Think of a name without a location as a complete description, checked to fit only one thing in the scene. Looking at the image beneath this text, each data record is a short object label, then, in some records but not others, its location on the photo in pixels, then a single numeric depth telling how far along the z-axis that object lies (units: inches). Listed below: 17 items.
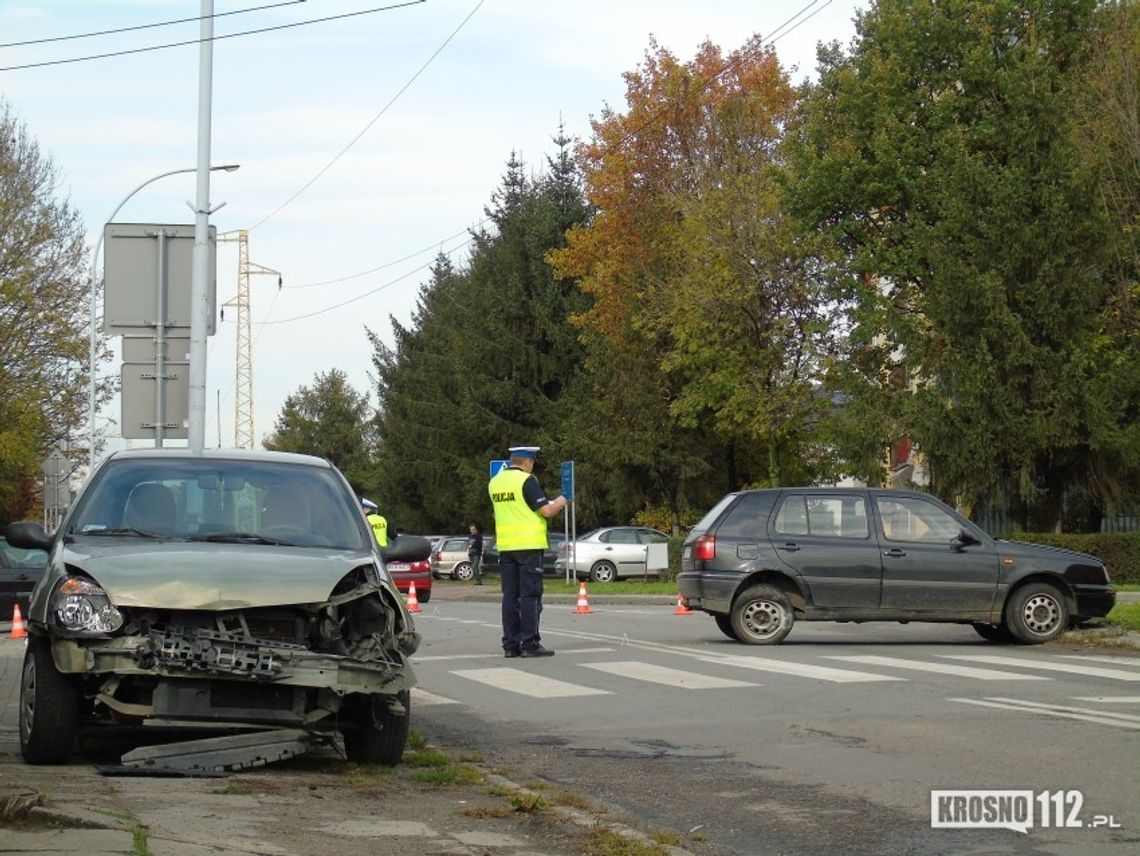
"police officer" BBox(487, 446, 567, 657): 636.7
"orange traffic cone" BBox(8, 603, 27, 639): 865.5
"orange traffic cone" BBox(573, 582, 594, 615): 1032.8
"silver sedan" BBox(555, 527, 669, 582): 1891.0
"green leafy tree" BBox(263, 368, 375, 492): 3895.2
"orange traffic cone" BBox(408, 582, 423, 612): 1065.6
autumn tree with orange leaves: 1909.4
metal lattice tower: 3408.0
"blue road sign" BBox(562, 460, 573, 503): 1513.3
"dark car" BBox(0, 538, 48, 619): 1018.1
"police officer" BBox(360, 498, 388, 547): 963.3
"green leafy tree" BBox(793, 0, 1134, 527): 1473.9
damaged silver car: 321.7
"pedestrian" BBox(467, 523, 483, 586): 2089.1
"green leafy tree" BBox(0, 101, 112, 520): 1860.2
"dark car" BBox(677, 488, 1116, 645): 695.1
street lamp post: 1680.6
